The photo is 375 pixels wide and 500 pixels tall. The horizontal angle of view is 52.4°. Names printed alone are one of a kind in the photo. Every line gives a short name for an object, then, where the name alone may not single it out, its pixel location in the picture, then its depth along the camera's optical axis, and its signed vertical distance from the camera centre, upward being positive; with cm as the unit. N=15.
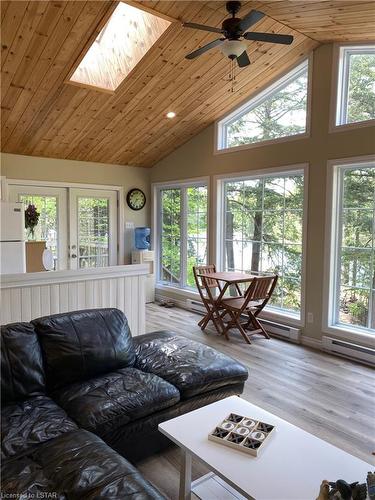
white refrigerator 408 -13
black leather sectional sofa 154 -99
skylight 396 +199
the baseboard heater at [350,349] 394 -128
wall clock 681 +53
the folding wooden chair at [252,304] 450 -94
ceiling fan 279 +148
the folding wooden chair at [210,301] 497 -97
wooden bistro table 463 -61
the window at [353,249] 404 -20
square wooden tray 171 -96
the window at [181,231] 624 -5
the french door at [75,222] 589 +8
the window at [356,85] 399 +156
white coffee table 151 -100
